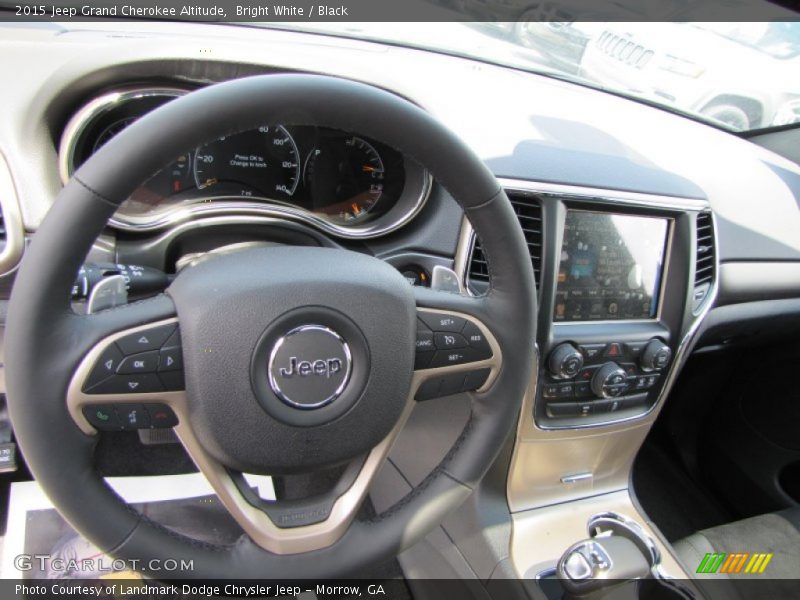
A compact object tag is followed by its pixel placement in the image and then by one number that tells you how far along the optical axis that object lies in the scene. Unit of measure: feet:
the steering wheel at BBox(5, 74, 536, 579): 2.41
